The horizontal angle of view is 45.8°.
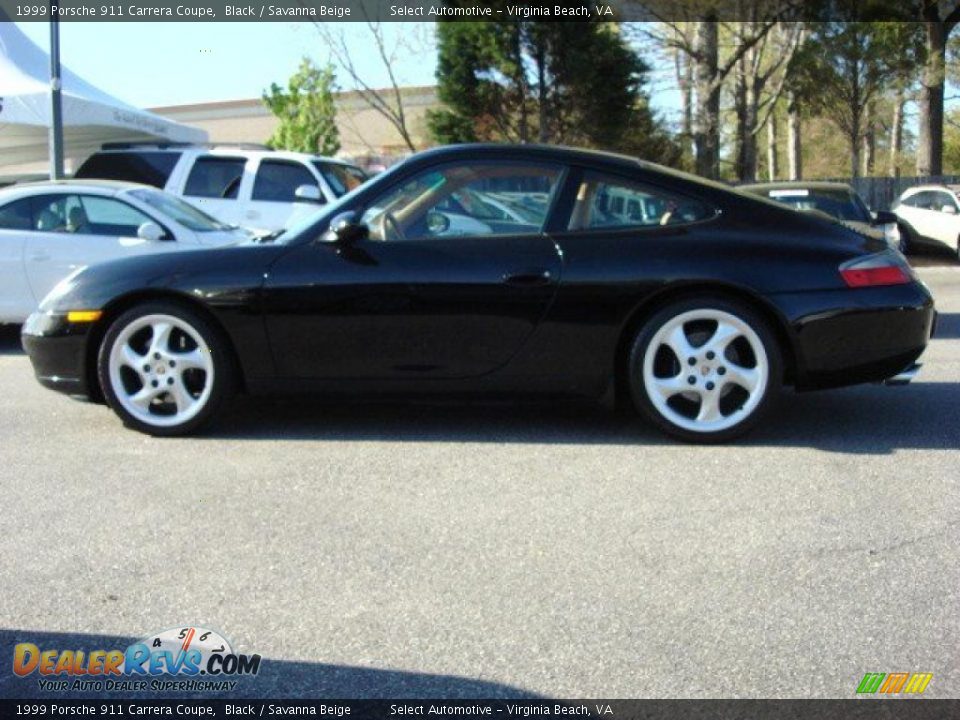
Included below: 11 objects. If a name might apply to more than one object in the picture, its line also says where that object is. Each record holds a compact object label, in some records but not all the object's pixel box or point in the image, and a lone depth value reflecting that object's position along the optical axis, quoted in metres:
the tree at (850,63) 27.06
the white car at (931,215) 18.80
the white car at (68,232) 9.05
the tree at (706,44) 21.31
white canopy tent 17.12
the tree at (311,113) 28.14
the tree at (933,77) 26.55
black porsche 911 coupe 5.25
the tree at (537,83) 24.27
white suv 12.52
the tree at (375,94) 23.35
